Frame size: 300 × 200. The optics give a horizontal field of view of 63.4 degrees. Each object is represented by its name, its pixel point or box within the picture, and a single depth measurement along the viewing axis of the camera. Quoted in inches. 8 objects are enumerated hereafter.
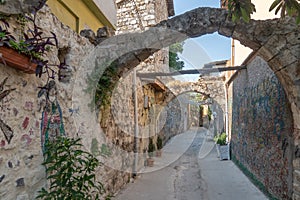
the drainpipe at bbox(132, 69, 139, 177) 216.5
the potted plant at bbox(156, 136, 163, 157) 312.3
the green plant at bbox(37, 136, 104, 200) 66.4
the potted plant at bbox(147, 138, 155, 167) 252.5
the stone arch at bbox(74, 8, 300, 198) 109.0
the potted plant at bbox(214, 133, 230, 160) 304.0
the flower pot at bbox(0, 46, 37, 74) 50.9
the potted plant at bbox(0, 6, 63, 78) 51.4
